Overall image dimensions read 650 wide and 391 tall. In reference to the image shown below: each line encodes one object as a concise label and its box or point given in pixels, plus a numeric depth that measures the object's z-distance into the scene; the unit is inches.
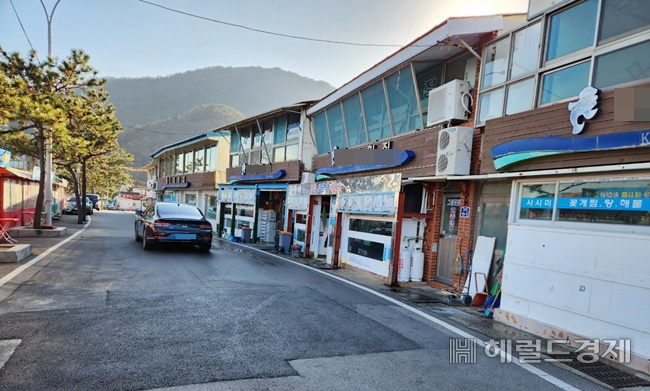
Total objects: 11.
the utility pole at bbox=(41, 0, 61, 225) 608.4
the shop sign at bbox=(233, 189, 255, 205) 733.5
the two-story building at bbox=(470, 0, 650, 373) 193.5
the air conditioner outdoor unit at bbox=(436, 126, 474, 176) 321.7
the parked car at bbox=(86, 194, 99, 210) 1730.8
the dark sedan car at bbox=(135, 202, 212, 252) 438.0
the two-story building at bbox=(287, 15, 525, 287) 332.2
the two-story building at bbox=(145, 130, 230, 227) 997.2
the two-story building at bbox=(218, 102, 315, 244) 650.2
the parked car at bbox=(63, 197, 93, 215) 1366.9
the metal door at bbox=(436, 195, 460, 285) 355.3
